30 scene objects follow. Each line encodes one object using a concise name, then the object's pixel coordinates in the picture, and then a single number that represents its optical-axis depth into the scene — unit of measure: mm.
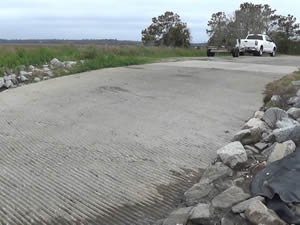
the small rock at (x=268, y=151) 3311
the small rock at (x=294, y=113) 4148
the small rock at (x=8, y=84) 6554
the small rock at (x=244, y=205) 2451
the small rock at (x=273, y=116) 4047
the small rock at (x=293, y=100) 4747
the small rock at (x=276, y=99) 5102
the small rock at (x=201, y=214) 2448
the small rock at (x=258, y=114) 4444
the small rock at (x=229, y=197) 2588
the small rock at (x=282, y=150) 3036
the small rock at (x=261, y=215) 2253
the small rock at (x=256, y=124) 3864
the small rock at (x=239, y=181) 2907
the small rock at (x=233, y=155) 3180
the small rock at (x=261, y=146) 3495
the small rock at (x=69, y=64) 8420
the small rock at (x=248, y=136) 3688
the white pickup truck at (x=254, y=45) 17583
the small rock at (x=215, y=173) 3016
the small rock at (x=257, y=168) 3031
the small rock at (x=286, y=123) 3753
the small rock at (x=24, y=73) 7287
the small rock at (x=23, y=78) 7057
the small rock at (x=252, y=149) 3468
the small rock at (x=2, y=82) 6535
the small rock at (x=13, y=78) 6893
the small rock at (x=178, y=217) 2489
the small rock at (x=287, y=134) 3329
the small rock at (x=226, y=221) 2411
